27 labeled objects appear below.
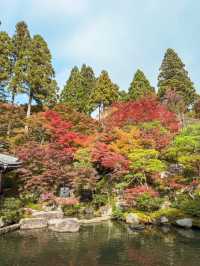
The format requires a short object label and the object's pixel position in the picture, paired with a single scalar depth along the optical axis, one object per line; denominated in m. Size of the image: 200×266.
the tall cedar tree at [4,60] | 29.41
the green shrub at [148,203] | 17.91
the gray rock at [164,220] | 16.98
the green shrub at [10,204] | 15.88
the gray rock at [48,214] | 16.72
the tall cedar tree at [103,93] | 35.84
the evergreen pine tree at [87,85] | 37.31
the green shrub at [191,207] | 16.81
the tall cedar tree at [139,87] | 39.23
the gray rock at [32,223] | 15.51
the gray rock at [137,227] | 15.92
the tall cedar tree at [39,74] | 29.12
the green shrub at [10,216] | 15.26
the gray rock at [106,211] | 19.11
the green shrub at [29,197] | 19.48
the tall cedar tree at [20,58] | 28.80
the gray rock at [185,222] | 16.14
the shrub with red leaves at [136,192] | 18.33
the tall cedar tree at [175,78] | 40.66
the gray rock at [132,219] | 17.14
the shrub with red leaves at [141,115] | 27.23
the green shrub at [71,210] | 18.86
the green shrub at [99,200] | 19.97
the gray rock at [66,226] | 14.88
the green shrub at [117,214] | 18.16
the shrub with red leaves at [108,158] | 20.39
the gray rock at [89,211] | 19.73
